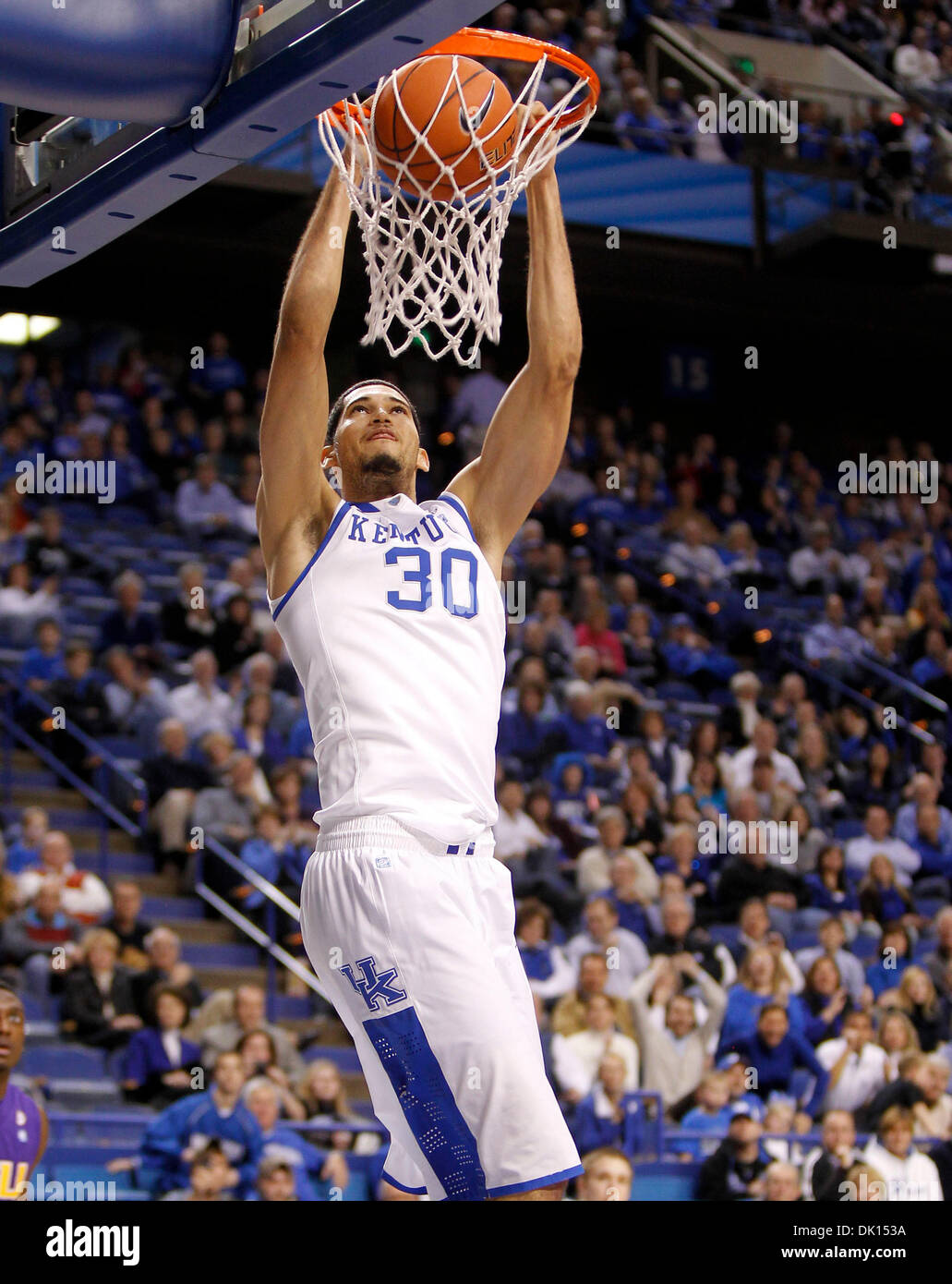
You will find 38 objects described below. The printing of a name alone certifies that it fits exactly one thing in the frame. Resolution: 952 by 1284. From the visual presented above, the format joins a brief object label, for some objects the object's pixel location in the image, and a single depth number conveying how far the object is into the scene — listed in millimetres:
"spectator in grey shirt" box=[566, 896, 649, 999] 8219
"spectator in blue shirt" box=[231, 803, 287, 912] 8266
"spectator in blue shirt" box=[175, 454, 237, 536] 10258
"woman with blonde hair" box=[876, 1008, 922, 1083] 8469
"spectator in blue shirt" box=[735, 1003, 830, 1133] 8109
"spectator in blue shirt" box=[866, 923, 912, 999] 9094
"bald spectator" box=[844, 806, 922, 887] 10000
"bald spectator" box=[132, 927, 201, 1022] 7355
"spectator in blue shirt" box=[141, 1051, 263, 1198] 6711
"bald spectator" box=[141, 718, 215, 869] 8469
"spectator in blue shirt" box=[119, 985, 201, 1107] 7188
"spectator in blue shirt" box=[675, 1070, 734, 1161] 7840
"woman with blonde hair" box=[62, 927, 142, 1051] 7312
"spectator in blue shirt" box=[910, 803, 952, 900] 10164
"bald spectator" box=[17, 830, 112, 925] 7664
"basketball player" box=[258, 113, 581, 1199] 3230
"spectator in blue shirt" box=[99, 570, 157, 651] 9156
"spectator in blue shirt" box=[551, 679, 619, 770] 9609
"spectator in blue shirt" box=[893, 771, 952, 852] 10344
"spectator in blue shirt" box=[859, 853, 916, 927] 9602
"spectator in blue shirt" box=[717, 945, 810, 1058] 8141
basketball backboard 3227
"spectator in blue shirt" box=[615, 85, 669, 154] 12398
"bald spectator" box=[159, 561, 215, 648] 9188
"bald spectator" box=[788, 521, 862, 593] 12109
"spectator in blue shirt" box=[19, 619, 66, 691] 8891
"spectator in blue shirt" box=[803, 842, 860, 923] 9578
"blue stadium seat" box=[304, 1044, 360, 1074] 8164
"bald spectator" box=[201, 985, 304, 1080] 7289
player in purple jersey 4859
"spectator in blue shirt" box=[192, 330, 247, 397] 11414
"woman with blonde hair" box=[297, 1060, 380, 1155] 7203
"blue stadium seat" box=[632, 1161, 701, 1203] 7375
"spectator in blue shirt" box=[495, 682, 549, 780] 9430
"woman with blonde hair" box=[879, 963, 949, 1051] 8844
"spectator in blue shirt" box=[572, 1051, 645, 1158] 7516
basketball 3877
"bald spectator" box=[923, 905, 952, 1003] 9141
